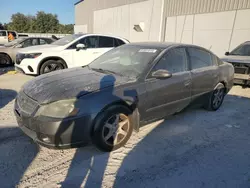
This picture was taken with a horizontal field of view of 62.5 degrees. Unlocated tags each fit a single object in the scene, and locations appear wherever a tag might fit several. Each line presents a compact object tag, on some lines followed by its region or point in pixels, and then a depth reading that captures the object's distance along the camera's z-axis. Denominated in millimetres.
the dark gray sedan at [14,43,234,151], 2527
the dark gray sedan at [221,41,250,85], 6824
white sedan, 6664
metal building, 10680
